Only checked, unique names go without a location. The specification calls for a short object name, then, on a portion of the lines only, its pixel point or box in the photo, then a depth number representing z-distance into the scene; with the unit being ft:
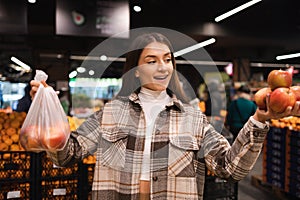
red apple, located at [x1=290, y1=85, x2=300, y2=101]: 3.28
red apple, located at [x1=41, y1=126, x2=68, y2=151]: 3.33
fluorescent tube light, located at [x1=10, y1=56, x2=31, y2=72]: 18.80
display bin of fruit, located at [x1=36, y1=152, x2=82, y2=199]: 6.56
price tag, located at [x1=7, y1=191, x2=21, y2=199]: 6.44
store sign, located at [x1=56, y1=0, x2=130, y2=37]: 12.16
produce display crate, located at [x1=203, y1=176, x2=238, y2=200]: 7.30
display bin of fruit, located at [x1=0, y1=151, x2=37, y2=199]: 6.41
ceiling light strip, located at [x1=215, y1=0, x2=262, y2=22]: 13.03
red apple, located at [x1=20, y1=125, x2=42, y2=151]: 3.35
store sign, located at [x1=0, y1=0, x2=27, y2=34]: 12.58
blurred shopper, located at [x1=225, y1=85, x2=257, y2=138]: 14.12
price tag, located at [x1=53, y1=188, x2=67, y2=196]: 6.67
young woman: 3.74
